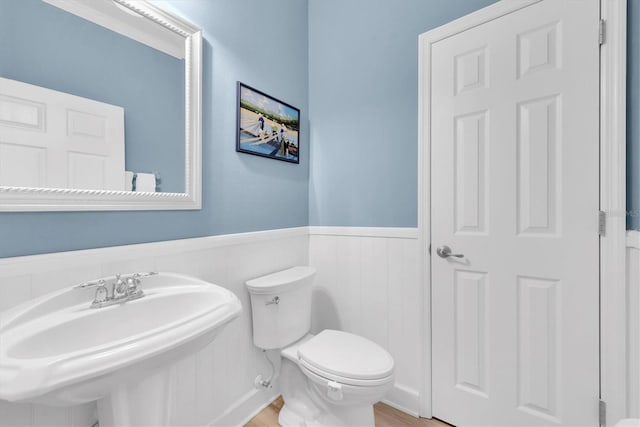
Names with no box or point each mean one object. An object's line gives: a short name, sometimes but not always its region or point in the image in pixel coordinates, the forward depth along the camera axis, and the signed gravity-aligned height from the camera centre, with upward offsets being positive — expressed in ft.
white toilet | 3.76 -2.18
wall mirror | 2.71 +1.24
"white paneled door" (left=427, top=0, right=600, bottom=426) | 3.71 -0.09
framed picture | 4.83 +1.66
